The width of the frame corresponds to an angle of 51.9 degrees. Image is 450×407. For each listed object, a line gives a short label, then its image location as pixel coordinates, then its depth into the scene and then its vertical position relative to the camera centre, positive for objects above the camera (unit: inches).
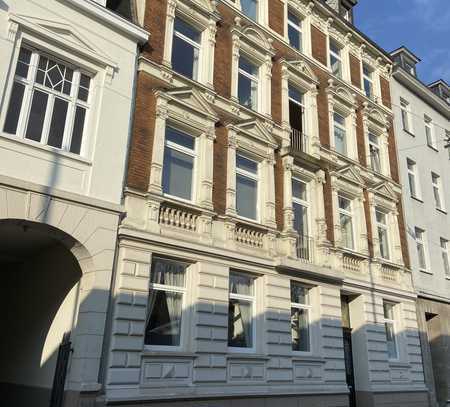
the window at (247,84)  549.4 +342.4
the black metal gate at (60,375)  329.1 +6.2
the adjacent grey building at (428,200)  669.9 +299.1
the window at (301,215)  526.3 +194.5
